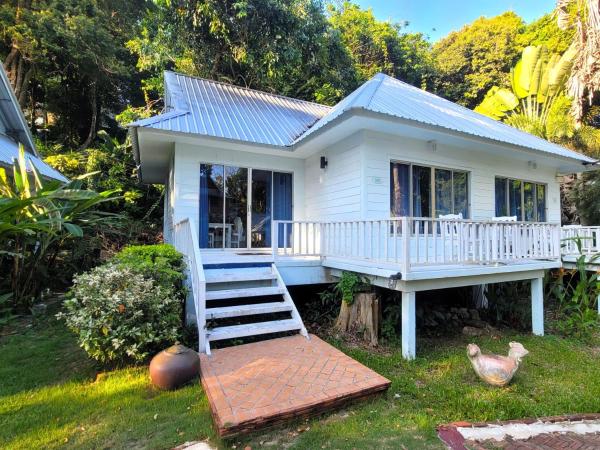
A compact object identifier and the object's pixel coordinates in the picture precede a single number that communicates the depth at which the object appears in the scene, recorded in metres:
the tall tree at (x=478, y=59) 21.50
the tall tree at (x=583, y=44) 8.03
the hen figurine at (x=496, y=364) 3.92
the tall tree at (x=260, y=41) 13.24
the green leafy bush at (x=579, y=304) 6.25
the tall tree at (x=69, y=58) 13.39
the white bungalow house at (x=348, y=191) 5.20
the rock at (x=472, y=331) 6.19
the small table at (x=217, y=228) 7.74
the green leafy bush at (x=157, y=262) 4.67
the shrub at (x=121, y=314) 4.02
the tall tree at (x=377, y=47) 21.58
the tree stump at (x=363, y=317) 5.30
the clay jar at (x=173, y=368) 3.66
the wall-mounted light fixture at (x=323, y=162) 7.88
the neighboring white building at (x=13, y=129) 9.06
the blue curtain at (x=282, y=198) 8.40
